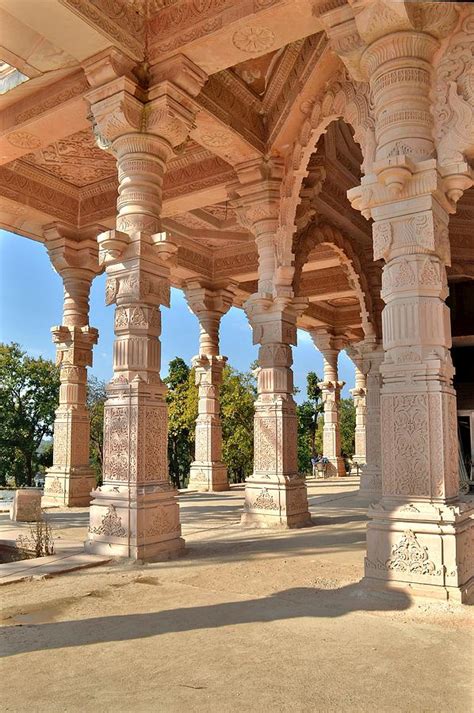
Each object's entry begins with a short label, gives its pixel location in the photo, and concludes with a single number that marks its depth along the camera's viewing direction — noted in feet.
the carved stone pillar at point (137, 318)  20.80
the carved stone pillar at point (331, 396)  71.72
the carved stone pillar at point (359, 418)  69.62
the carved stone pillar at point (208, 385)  51.03
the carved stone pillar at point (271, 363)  28.37
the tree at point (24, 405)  87.61
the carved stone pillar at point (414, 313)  13.98
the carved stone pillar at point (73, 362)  39.83
